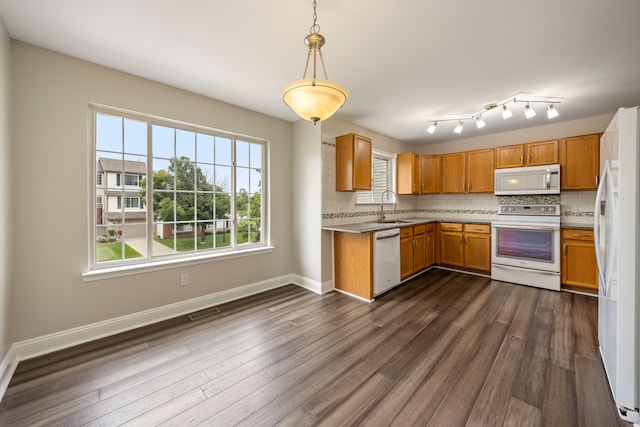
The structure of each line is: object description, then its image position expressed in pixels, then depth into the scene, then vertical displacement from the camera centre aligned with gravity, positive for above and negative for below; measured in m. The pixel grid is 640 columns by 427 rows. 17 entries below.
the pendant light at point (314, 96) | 1.51 +0.72
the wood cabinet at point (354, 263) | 3.33 -0.68
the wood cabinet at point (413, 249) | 4.05 -0.61
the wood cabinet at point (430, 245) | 4.72 -0.60
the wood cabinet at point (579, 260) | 3.47 -0.66
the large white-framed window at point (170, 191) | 2.53 +0.27
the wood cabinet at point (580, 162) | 3.62 +0.74
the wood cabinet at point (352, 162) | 3.66 +0.76
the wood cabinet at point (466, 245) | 4.36 -0.58
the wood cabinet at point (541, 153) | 3.93 +0.95
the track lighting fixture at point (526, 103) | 3.08 +1.40
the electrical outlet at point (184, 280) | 2.92 -0.75
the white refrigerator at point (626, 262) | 1.49 -0.29
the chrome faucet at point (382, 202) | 4.73 +0.22
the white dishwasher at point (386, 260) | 3.40 -0.65
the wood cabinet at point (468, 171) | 4.56 +0.79
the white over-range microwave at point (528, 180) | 3.88 +0.53
